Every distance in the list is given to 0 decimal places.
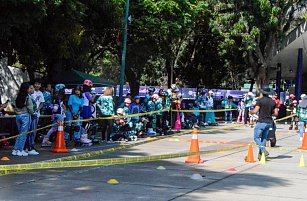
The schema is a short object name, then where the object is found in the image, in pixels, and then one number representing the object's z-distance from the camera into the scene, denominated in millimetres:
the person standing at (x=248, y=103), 25172
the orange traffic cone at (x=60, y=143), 12426
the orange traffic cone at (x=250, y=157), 11742
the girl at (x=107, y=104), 14945
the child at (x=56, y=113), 13711
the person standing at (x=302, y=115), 18078
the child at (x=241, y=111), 27494
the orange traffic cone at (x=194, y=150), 11188
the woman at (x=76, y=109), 13867
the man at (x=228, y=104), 28922
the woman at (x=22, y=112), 11523
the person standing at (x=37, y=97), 12688
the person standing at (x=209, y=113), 24491
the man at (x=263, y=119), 11953
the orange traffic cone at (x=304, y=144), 15033
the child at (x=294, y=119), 23625
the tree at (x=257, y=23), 29172
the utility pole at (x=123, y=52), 21969
